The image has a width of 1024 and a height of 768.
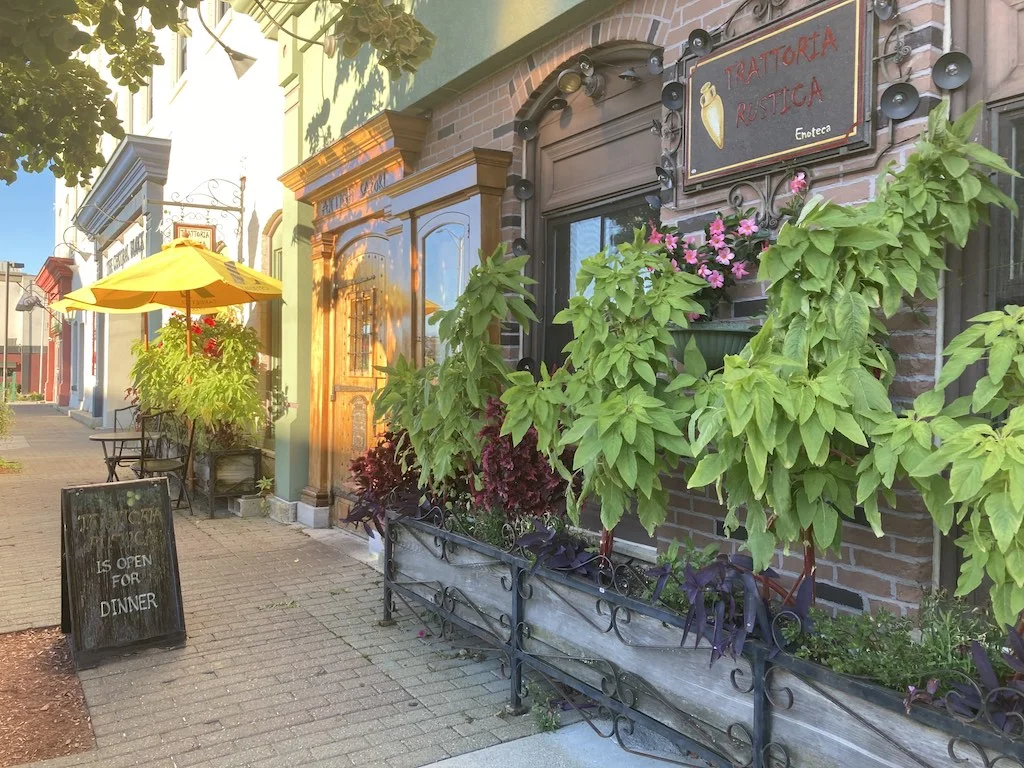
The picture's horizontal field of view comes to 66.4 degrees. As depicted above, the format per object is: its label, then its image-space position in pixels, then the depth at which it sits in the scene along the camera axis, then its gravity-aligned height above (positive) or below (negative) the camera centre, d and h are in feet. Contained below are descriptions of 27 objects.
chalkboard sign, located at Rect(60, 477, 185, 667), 13.20 -3.20
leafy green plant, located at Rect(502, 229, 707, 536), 8.52 -0.01
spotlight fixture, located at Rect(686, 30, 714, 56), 11.41 +5.08
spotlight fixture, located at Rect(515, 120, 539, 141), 15.84 +5.25
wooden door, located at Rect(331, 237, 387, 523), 21.89 +1.03
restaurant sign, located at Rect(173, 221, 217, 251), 31.25 +6.28
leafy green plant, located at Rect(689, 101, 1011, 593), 6.79 +0.38
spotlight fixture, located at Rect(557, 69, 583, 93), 14.55 +5.75
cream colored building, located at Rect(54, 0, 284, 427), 29.43 +10.95
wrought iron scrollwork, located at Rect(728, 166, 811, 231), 10.40 +2.62
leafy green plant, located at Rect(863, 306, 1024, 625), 5.79 -0.53
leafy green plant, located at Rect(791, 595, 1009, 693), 6.94 -2.38
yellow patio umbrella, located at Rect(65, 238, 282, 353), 24.17 +3.35
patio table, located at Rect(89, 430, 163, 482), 27.02 -2.44
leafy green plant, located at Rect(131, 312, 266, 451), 26.43 +0.30
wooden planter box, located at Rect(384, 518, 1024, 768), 6.67 -3.15
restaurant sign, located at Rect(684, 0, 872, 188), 9.50 +3.89
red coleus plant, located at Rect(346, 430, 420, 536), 15.23 -1.83
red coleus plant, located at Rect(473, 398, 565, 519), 11.77 -1.33
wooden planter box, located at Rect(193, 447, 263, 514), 26.35 -2.98
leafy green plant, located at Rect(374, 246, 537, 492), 12.53 +0.14
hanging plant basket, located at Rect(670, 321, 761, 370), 9.82 +0.65
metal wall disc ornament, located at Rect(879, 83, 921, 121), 8.92 +3.33
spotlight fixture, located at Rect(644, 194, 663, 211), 12.57 +3.02
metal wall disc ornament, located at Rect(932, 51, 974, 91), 8.61 +3.55
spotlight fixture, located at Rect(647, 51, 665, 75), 12.48 +5.20
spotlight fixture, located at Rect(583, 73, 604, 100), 14.15 +5.51
